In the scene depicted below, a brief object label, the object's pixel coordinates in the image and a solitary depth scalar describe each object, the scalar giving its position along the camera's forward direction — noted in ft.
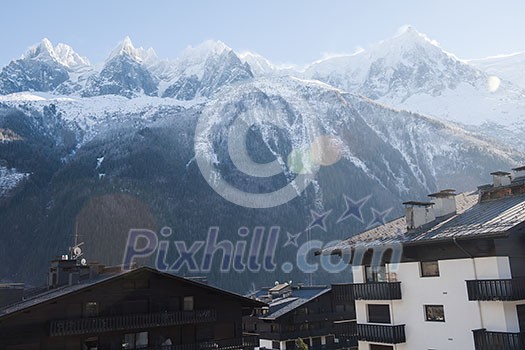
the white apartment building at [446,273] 60.29
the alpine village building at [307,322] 141.18
